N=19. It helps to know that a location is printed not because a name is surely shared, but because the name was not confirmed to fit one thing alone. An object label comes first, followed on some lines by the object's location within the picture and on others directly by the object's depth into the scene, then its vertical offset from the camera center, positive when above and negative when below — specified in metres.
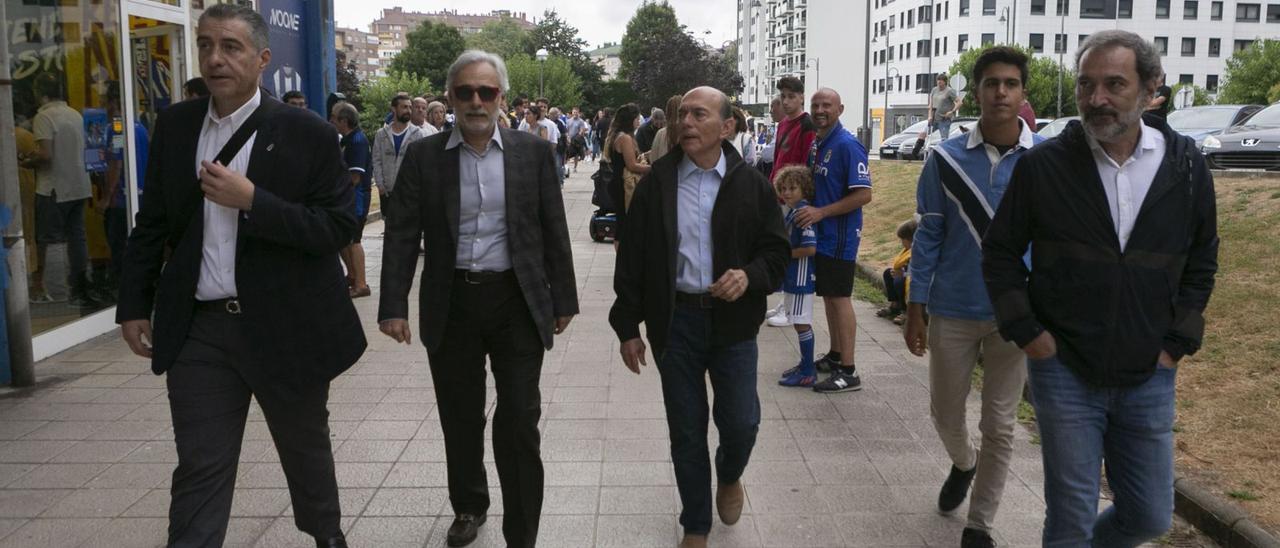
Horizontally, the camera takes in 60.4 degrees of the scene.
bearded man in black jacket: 3.24 -0.43
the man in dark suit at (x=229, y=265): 3.46 -0.38
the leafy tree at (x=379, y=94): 46.28 +2.36
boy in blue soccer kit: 6.84 -0.82
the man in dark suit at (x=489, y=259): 4.05 -0.42
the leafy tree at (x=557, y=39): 123.88 +12.30
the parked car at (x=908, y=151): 32.91 -0.15
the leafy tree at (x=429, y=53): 95.69 +8.13
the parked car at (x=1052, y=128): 25.22 +0.43
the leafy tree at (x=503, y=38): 128.62 +13.51
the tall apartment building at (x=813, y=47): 101.06 +9.97
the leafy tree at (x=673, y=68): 54.66 +4.00
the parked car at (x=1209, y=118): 20.55 +0.54
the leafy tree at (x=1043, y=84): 75.69 +4.33
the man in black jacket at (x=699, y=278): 4.15 -0.50
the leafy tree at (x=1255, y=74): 58.56 +3.94
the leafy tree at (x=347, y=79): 66.00 +4.13
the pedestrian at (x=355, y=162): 10.51 -0.15
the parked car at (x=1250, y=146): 16.83 +0.01
